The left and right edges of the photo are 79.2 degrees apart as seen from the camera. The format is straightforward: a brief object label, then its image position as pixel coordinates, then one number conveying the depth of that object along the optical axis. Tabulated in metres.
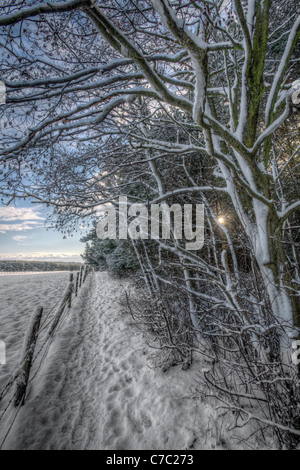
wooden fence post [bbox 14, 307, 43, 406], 2.56
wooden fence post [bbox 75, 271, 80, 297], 10.04
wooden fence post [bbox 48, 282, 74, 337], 4.38
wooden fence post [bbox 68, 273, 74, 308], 7.03
